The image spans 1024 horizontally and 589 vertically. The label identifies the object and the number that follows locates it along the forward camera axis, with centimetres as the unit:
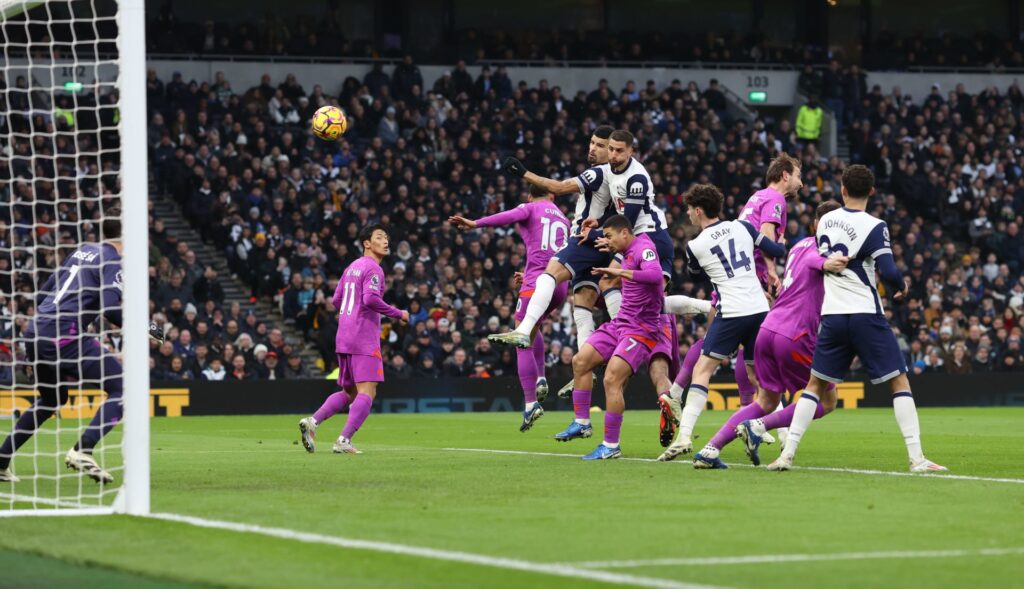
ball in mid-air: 1834
